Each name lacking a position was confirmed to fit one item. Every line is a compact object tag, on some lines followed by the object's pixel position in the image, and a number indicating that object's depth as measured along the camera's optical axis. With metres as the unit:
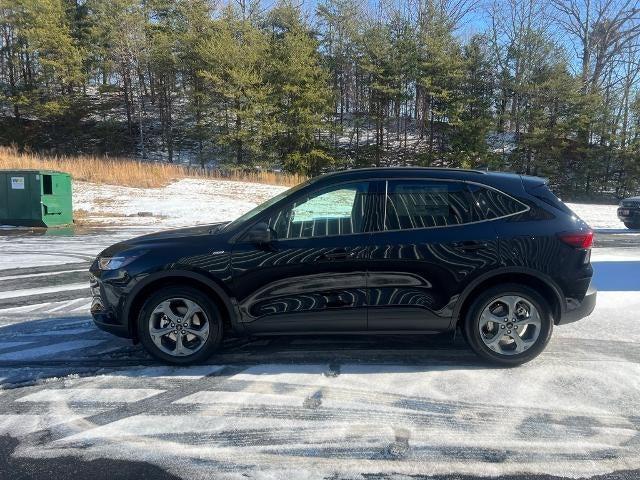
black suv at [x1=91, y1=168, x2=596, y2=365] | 3.90
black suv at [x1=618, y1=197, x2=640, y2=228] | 13.39
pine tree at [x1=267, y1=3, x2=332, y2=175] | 34.56
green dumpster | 13.87
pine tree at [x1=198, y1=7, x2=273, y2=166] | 33.41
